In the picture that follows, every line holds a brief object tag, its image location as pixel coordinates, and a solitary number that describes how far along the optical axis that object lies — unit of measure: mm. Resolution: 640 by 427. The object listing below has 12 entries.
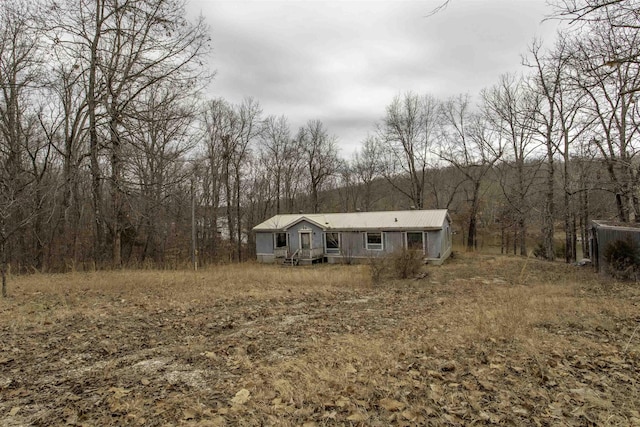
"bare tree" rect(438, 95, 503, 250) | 30656
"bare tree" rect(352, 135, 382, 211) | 40938
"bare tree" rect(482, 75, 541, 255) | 24844
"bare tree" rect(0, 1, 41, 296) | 14430
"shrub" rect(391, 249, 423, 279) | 13812
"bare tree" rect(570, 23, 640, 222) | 14843
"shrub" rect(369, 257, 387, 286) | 12999
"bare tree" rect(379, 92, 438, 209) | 35750
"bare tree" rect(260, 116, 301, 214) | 36500
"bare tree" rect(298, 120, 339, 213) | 37656
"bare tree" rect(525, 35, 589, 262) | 21416
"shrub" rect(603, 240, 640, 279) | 11688
